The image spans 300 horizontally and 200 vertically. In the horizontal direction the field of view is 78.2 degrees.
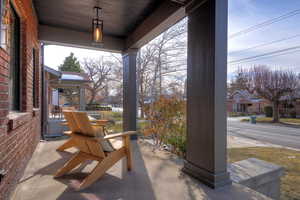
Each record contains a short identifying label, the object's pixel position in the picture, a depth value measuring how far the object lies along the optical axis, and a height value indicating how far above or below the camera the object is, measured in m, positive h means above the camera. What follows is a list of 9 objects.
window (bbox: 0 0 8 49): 1.56 +0.67
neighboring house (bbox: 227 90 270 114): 25.66 -0.36
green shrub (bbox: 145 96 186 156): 4.04 -0.50
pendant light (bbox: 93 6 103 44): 3.21 +1.18
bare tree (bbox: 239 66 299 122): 16.44 +1.55
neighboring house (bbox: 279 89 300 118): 17.30 -0.52
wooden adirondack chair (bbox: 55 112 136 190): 2.33 -0.71
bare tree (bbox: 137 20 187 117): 11.66 +2.61
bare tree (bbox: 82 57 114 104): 18.03 +2.85
